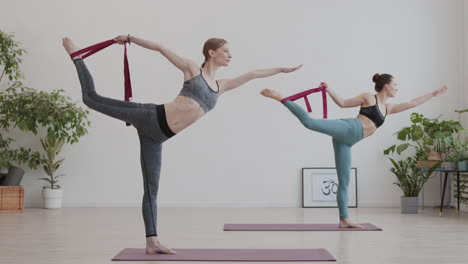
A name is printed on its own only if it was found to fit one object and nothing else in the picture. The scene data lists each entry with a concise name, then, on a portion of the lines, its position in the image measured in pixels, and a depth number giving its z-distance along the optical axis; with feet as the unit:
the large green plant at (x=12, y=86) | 22.59
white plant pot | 23.41
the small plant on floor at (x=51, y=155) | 23.40
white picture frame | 24.39
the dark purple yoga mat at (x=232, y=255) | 10.80
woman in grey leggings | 10.76
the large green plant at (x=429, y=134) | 22.07
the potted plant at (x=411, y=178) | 21.66
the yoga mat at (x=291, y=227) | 16.03
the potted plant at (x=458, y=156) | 20.24
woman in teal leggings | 15.89
